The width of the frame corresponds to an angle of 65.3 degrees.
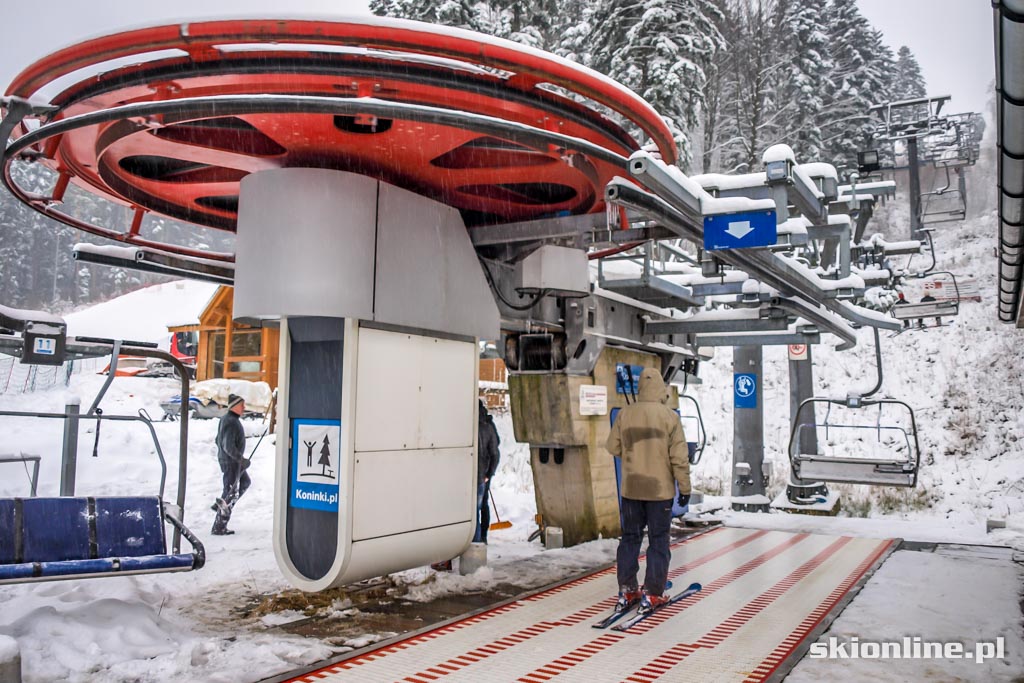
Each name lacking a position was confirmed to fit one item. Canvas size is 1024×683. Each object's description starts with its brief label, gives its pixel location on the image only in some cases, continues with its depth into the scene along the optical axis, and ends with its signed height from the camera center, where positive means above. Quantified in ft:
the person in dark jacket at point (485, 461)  27.96 -1.62
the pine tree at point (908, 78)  131.23 +61.18
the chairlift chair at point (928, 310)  41.86 +5.77
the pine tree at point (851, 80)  87.10 +38.77
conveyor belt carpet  15.66 -5.00
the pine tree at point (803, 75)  79.20 +35.99
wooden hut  86.38 +7.60
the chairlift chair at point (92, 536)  15.67 -2.71
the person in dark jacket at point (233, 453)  33.27 -1.65
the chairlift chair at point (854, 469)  32.45 -2.12
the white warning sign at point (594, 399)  30.22 +0.64
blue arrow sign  17.56 +4.15
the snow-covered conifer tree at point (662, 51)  59.16 +27.41
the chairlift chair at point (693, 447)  33.36 -1.34
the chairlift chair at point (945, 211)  46.01 +12.37
